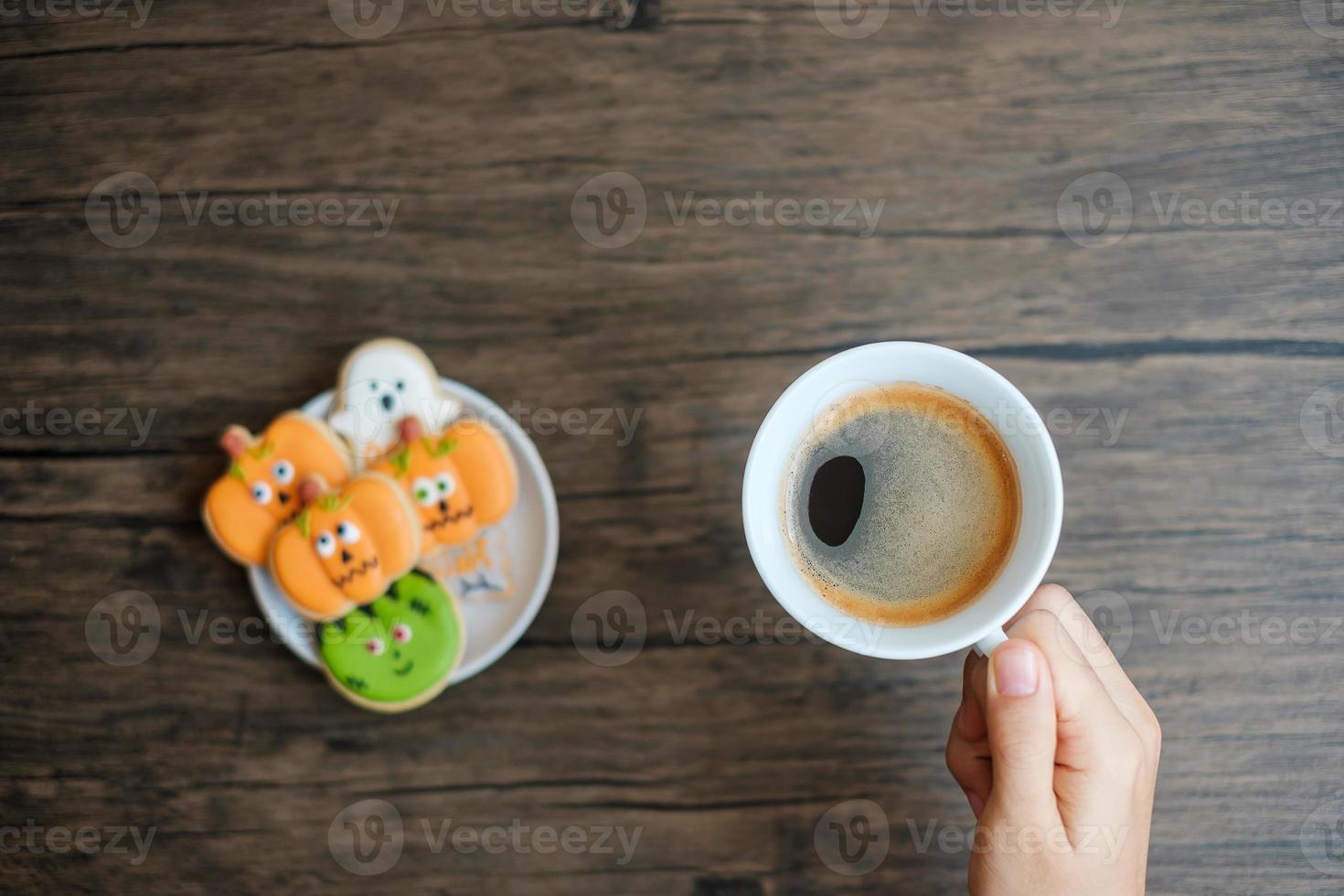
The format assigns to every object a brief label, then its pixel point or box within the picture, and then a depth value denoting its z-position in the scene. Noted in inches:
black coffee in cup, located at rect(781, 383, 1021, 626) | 30.0
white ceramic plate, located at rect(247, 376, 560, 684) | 37.0
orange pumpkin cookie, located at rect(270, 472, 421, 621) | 35.7
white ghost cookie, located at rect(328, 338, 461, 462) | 37.3
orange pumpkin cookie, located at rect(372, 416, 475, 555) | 36.2
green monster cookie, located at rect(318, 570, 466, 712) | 36.5
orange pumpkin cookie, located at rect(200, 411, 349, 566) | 37.0
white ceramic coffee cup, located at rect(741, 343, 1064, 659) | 26.8
